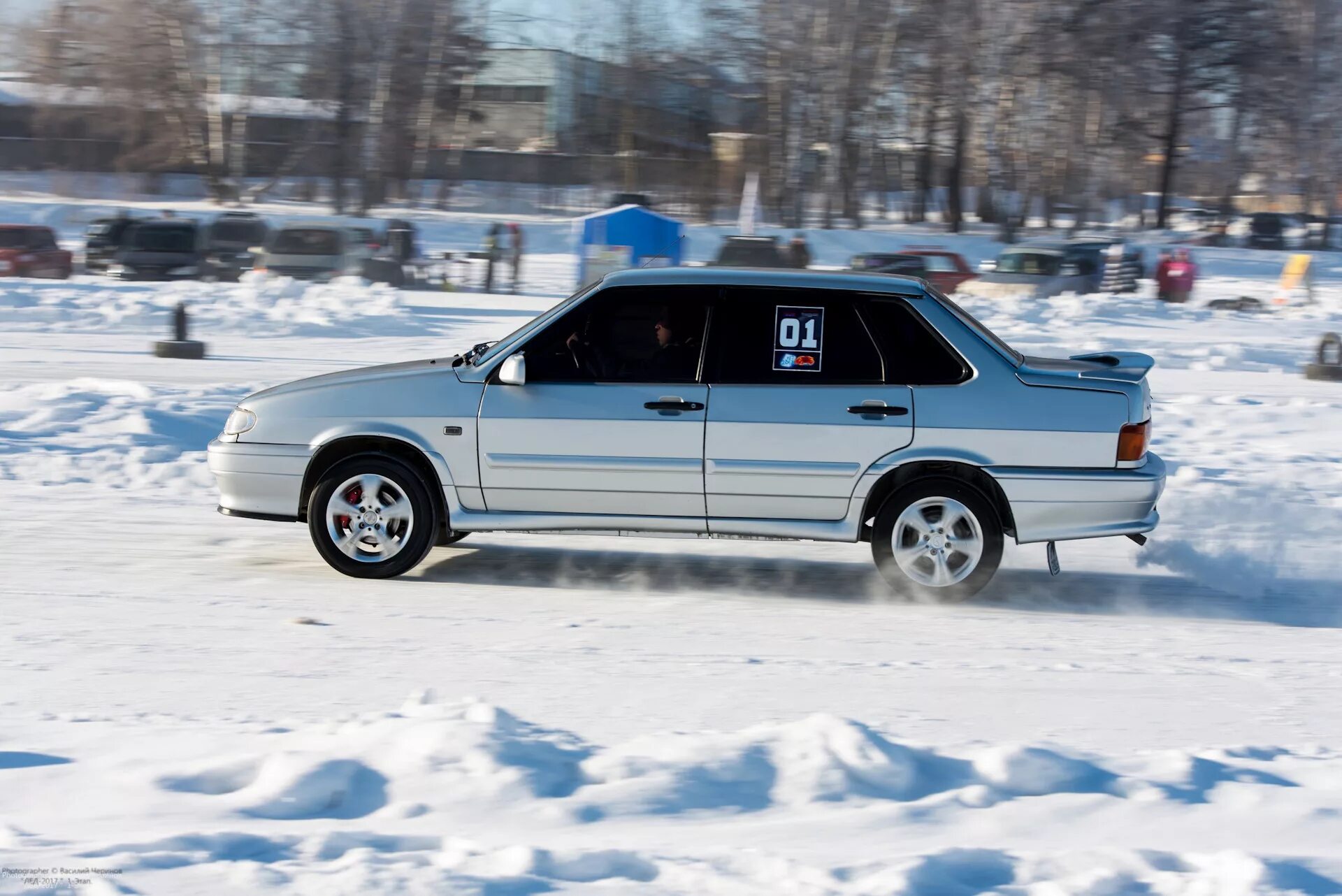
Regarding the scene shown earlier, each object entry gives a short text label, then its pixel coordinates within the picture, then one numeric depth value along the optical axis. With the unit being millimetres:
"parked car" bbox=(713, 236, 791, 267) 29297
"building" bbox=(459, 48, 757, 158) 52812
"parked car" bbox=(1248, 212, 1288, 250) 50375
